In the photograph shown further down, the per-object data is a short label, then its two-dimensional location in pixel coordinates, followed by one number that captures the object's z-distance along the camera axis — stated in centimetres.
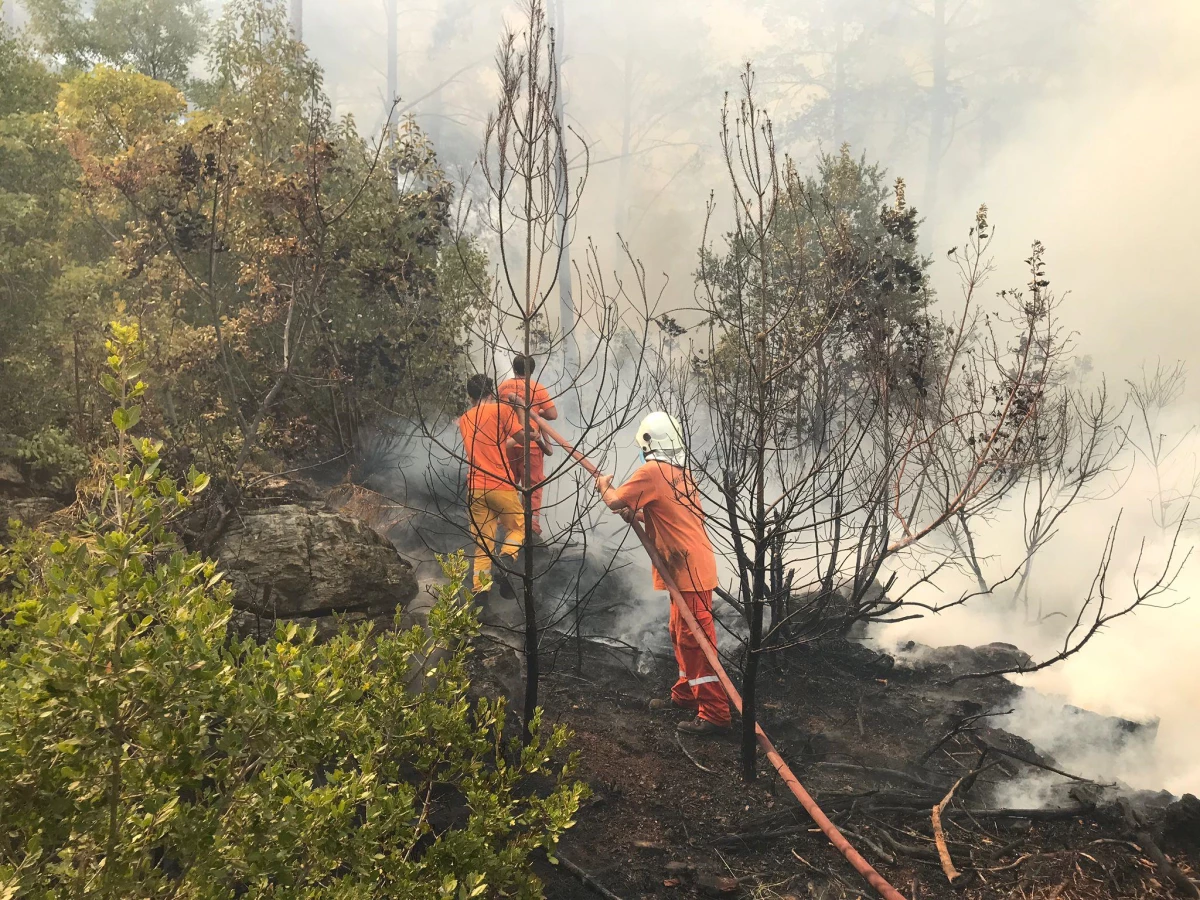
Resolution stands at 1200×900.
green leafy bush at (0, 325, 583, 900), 148
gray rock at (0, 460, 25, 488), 573
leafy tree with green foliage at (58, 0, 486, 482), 585
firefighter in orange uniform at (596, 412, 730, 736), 486
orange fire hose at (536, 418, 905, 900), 321
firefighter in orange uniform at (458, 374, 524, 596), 562
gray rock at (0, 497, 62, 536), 522
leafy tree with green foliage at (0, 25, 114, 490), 598
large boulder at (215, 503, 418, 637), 468
